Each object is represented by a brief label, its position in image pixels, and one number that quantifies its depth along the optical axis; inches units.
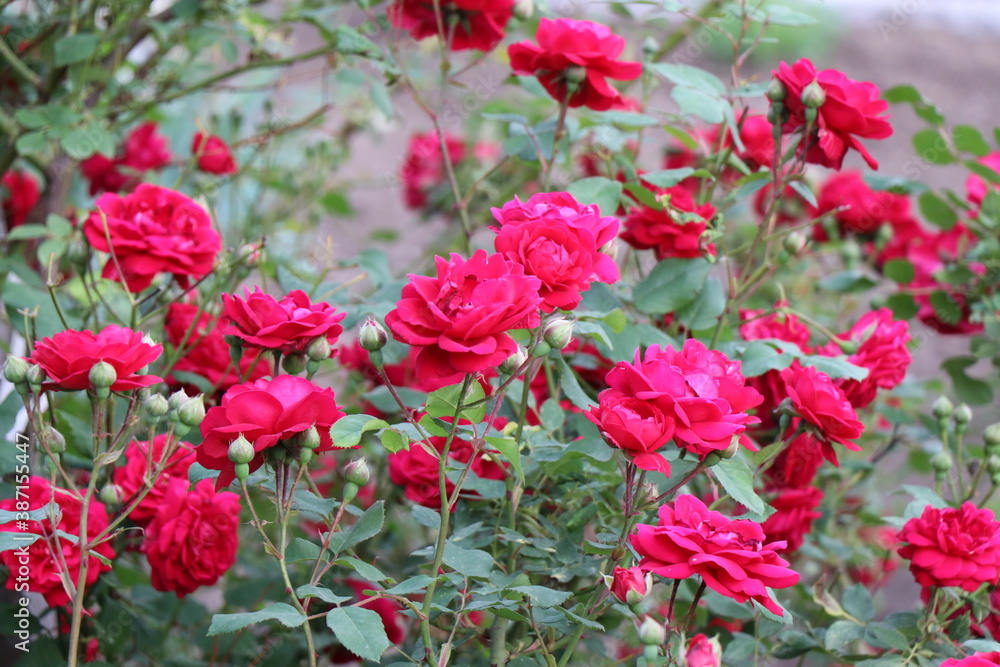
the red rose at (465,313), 57.8
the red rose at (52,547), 63.5
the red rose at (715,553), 58.3
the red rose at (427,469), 65.1
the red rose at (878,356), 67.9
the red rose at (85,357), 61.5
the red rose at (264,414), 59.4
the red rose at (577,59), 66.3
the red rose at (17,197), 96.0
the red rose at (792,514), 68.9
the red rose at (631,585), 58.7
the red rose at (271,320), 61.3
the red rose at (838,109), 65.0
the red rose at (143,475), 66.7
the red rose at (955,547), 63.9
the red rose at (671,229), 67.3
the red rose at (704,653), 58.2
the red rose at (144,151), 97.6
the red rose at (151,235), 66.7
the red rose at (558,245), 59.6
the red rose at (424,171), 121.6
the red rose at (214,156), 89.2
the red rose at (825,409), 63.6
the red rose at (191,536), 65.6
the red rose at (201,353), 69.5
